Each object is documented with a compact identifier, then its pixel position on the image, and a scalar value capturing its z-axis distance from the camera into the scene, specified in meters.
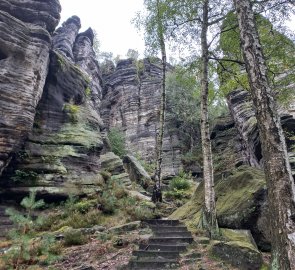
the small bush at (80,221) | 12.25
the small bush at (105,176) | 18.89
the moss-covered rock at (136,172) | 23.72
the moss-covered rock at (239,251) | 7.32
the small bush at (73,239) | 10.14
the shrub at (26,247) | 7.33
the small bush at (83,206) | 13.89
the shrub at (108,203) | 14.08
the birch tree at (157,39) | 17.20
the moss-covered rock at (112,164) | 22.22
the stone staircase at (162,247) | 8.08
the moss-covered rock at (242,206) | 9.52
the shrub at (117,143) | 30.04
